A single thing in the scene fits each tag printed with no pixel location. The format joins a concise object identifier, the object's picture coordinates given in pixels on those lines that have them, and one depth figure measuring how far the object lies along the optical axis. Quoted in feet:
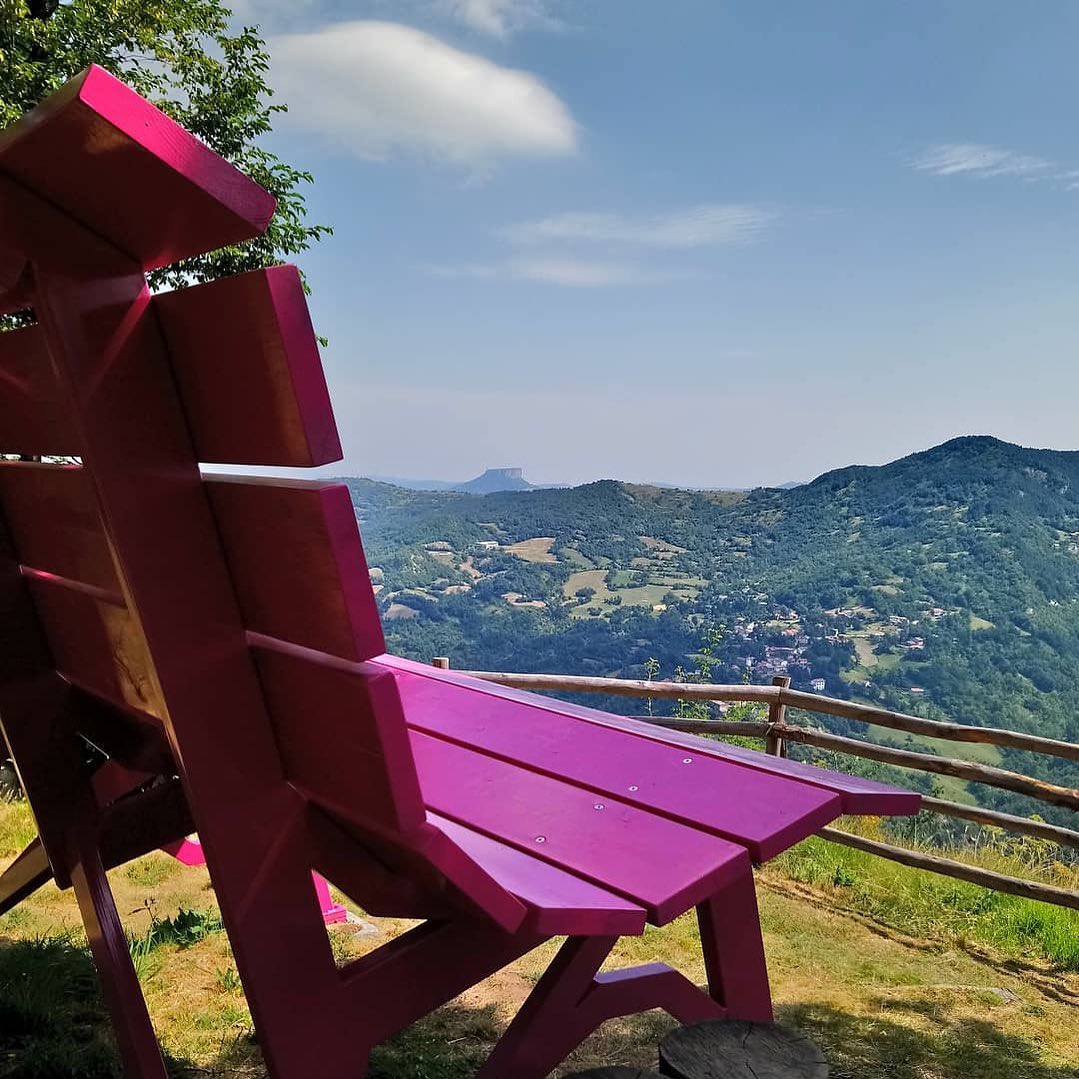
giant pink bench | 2.85
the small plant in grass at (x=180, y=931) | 9.39
